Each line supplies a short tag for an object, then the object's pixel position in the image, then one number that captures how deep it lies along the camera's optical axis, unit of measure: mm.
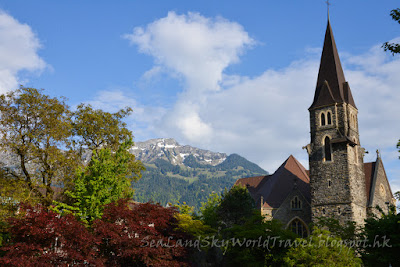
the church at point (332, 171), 35531
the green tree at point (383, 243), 20406
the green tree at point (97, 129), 30516
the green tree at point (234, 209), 35281
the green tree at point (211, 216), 34747
